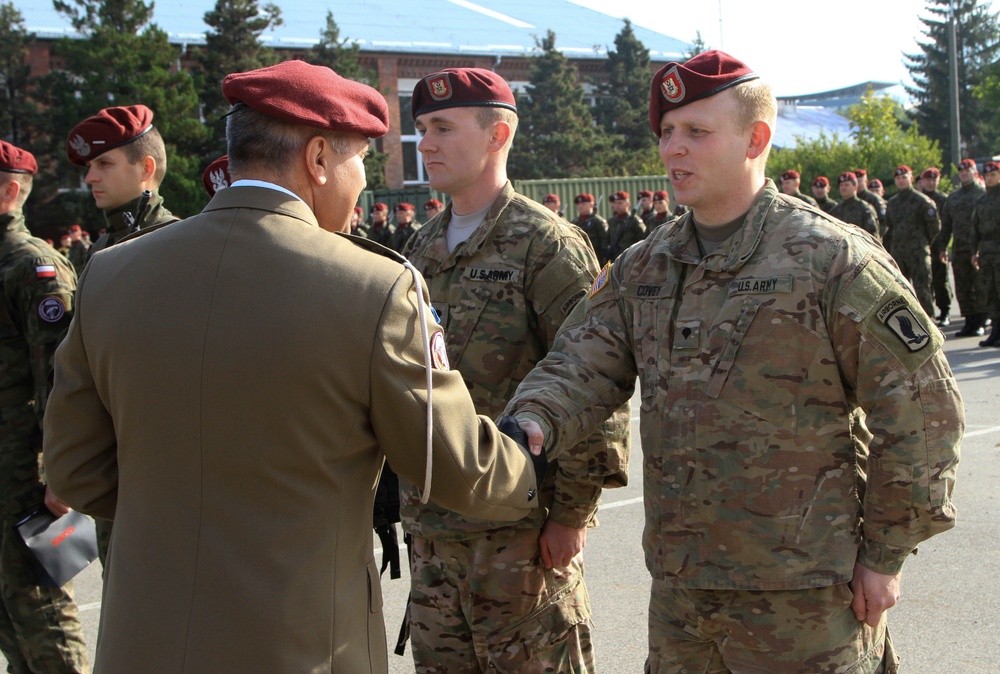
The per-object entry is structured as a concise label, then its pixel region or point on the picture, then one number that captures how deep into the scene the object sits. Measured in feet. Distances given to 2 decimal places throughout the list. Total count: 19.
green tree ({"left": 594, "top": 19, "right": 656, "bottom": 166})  129.08
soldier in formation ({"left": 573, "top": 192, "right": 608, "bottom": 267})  63.57
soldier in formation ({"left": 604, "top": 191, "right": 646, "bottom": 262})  61.26
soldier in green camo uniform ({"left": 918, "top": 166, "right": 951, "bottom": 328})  51.37
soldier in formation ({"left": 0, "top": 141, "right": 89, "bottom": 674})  13.11
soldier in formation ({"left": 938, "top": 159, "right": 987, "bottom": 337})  45.03
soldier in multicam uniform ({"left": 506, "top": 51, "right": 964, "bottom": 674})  7.95
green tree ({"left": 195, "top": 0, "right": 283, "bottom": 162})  91.25
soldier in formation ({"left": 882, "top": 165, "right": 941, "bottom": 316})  50.06
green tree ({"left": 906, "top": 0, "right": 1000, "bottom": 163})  178.19
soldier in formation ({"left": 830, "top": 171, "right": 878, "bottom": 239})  52.75
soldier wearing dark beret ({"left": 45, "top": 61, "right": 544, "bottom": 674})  6.42
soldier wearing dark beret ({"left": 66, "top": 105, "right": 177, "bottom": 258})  13.79
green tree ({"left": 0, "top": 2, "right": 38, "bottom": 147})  95.04
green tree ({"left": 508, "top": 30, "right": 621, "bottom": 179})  119.14
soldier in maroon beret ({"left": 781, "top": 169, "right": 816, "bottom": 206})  58.80
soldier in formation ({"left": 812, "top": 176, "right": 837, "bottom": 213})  58.54
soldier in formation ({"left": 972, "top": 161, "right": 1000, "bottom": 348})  42.74
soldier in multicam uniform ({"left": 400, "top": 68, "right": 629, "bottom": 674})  10.71
